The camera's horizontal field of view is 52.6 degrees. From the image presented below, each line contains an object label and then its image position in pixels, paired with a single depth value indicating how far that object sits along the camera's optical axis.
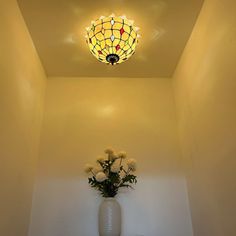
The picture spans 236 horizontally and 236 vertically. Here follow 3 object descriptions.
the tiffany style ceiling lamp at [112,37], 1.48
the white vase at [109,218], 1.52
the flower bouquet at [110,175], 1.65
